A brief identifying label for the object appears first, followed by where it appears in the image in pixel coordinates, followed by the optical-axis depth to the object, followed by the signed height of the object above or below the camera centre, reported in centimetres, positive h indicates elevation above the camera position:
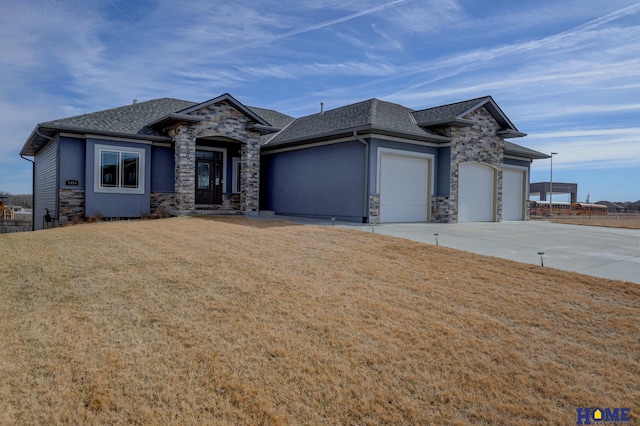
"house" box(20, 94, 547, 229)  1395 +162
